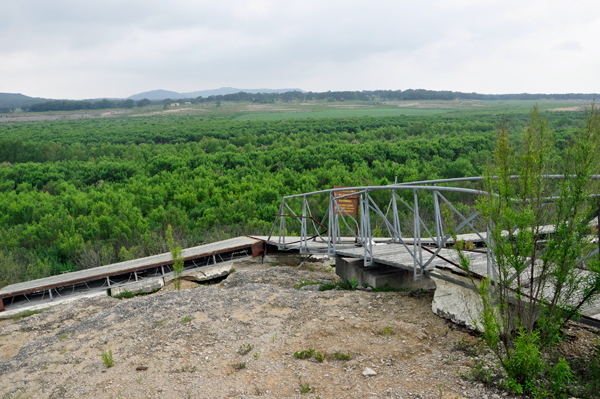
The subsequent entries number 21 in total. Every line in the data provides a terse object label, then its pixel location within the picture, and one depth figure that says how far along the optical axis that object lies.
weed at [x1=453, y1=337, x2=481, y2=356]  4.92
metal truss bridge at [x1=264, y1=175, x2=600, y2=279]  5.77
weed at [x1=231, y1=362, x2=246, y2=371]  5.29
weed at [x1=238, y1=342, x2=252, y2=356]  5.69
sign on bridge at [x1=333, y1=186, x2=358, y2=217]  10.15
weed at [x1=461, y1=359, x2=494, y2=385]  4.30
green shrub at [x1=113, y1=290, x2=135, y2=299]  10.94
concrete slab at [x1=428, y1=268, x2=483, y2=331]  5.55
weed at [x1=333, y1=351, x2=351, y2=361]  5.21
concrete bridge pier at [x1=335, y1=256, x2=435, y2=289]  7.82
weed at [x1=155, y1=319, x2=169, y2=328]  6.89
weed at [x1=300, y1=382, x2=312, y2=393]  4.60
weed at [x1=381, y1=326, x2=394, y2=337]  5.70
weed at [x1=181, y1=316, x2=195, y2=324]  6.87
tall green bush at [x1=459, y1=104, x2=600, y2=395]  3.89
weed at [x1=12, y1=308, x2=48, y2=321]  10.09
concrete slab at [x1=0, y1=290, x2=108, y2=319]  10.25
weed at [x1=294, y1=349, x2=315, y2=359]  5.38
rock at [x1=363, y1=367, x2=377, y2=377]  4.80
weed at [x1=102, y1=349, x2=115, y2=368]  5.79
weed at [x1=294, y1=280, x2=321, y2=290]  8.84
